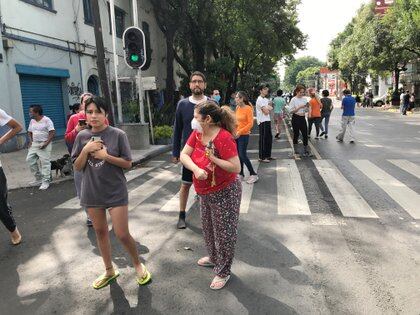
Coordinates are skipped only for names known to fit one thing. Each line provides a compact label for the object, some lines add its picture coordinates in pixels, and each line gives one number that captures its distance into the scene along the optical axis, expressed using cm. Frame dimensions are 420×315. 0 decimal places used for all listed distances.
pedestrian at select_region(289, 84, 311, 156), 1057
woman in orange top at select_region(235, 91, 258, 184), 764
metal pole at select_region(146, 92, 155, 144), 1376
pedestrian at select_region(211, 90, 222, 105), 1712
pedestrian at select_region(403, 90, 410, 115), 2747
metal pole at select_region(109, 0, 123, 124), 1280
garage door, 1362
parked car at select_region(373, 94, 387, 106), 4369
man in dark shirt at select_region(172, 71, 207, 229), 495
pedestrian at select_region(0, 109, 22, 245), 469
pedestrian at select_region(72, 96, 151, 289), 332
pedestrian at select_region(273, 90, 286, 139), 1645
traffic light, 1181
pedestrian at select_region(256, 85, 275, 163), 913
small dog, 860
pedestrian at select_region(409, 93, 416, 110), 3176
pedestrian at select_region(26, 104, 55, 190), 782
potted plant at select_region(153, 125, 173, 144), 1398
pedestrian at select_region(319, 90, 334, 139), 1460
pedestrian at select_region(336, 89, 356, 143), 1291
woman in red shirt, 334
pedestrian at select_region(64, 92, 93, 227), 494
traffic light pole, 1287
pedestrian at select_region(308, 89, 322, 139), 1348
